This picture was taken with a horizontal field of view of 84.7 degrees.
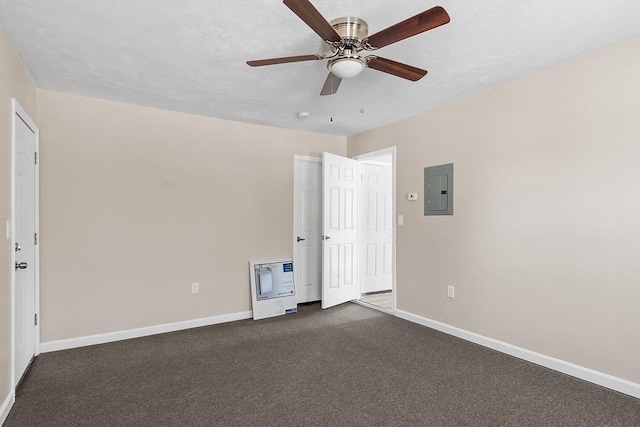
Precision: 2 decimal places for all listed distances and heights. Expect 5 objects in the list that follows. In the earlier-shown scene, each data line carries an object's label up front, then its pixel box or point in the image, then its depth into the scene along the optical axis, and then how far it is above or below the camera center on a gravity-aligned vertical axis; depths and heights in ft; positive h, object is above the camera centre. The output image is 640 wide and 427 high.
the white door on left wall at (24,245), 8.55 -0.82
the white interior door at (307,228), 15.61 -0.67
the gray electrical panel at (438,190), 12.12 +0.84
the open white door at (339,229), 15.08 -0.68
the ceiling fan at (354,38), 5.35 +3.03
